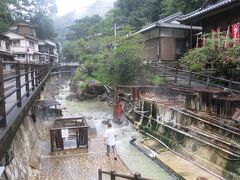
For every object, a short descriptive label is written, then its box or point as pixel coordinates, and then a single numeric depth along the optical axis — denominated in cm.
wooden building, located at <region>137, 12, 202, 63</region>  2608
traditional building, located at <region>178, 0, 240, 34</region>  1599
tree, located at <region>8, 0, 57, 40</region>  6875
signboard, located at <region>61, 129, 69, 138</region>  1401
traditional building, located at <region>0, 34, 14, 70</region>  4122
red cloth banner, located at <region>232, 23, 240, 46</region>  1608
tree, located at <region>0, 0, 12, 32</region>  3151
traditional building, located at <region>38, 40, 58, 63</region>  7318
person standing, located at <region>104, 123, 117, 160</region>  1291
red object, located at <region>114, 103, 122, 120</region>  2172
